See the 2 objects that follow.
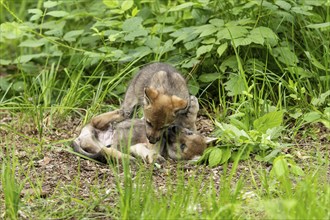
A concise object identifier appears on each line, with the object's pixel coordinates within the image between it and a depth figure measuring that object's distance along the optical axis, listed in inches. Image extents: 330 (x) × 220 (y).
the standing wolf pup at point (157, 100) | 470.1
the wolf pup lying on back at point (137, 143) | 470.9
